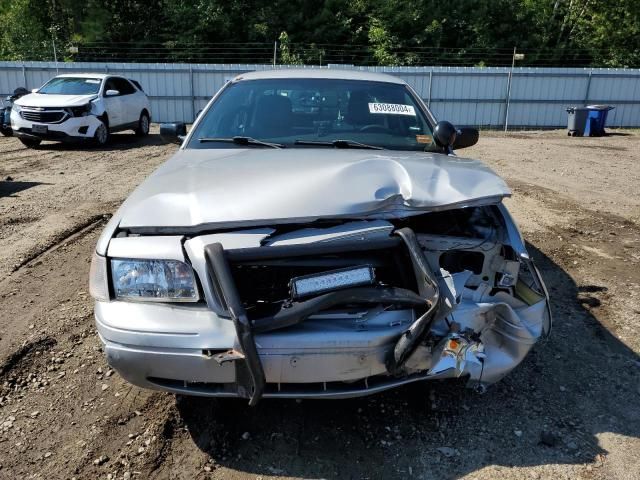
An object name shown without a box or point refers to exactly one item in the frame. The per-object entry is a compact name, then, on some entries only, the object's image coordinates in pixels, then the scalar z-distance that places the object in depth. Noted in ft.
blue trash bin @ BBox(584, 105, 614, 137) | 58.54
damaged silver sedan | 7.23
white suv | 38.88
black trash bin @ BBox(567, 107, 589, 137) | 59.21
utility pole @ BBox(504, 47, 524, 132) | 65.31
